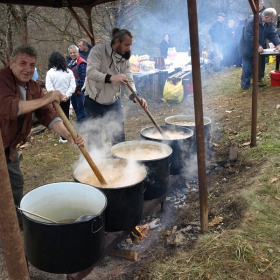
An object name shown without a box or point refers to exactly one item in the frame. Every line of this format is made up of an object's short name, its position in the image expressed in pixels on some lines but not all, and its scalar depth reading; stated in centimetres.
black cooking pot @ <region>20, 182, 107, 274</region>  220
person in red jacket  735
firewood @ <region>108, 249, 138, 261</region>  321
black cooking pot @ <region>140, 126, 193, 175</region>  415
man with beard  410
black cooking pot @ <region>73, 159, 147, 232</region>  274
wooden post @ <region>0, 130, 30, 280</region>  139
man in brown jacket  262
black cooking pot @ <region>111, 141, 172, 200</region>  335
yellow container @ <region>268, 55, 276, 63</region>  1218
